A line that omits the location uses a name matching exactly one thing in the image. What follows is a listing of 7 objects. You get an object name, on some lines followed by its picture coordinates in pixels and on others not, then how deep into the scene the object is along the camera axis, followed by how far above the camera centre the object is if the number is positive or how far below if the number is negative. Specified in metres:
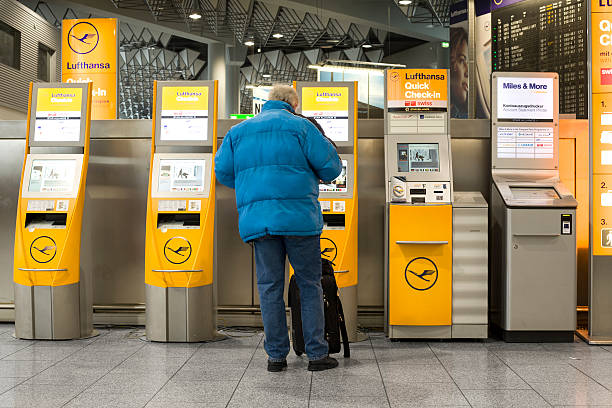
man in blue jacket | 3.37 -0.06
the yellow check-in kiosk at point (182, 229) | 4.34 -0.25
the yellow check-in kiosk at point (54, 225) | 4.43 -0.22
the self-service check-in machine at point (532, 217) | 4.35 -0.17
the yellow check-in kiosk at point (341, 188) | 4.32 +0.03
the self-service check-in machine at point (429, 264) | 4.38 -0.50
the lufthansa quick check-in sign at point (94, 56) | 6.55 +1.45
